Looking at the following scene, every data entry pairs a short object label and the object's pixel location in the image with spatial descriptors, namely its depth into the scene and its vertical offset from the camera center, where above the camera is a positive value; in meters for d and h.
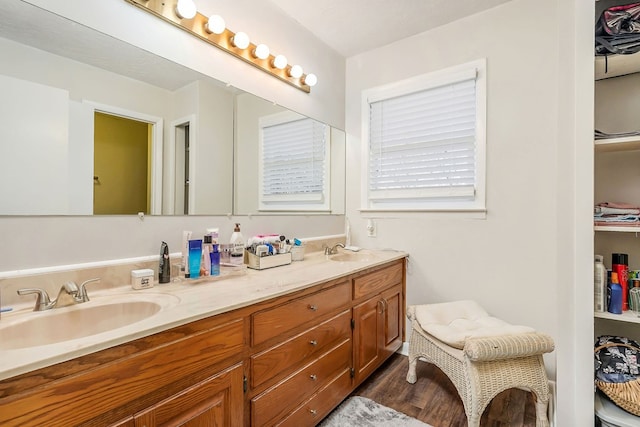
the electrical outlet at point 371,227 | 2.51 -0.10
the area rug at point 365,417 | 1.58 -1.09
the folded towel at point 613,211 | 1.39 +0.03
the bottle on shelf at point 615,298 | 1.36 -0.37
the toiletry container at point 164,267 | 1.34 -0.24
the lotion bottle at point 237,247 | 1.64 -0.18
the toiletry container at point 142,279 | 1.24 -0.27
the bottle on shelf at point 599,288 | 1.38 -0.33
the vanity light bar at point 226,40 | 1.42 +0.96
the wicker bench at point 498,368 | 1.41 -0.75
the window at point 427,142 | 2.10 +0.55
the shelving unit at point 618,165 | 1.59 +0.28
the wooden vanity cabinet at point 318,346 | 1.17 -0.64
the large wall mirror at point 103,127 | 1.05 +0.37
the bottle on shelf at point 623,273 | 1.38 -0.26
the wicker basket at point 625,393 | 1.25 -0.75
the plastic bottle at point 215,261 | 1.46 -0.23
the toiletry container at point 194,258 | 1.38 -0.20
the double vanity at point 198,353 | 0.69 -0.42
